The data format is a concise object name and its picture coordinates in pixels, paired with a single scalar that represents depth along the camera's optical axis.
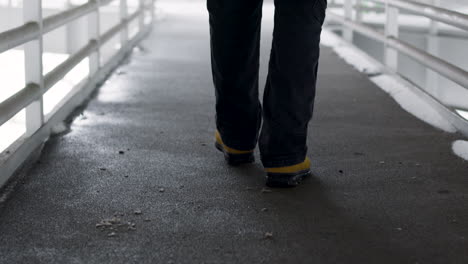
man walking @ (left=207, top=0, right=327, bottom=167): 2.12
